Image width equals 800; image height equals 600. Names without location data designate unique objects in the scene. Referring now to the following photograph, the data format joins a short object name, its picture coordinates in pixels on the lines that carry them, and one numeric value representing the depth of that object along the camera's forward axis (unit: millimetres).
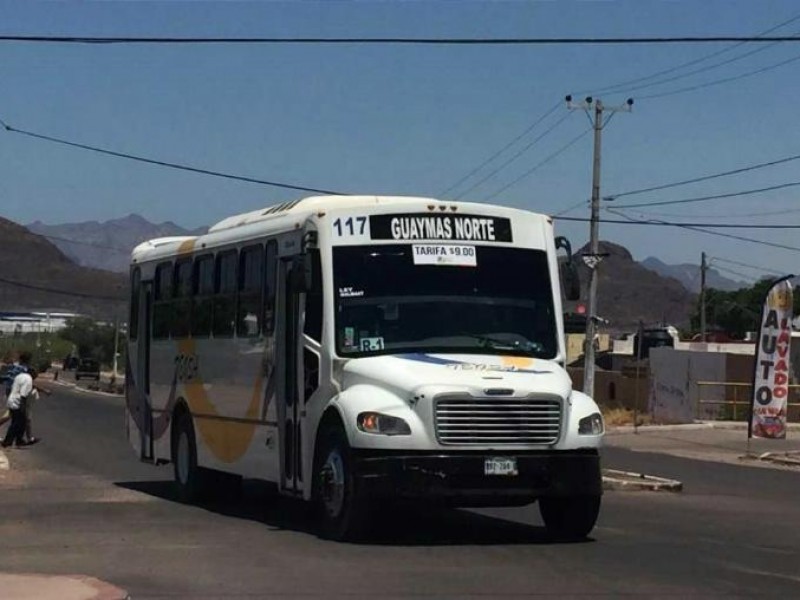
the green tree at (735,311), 124562
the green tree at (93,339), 142875
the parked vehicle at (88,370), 100312
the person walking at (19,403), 26359
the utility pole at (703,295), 81600
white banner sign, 29578
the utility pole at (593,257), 43688
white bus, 11922
